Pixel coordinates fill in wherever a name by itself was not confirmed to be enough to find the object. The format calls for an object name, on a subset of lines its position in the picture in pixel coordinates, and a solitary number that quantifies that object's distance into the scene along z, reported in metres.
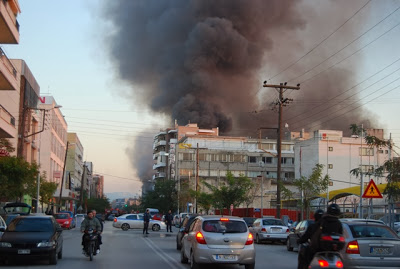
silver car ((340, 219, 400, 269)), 11.61
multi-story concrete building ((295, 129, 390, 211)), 75.50
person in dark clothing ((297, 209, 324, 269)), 9.32
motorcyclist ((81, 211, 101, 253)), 17.33
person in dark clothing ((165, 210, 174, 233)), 42.56
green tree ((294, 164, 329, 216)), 39.69
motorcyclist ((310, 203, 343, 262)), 8.95
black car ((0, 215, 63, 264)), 15.20
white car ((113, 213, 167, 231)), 43.94
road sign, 20.88
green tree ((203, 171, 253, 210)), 51.67
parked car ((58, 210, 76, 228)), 50.71
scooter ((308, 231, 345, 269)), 8.55
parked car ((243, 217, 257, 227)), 37.16
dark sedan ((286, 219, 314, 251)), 21.36
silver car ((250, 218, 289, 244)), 28.31
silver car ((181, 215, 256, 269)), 13.66
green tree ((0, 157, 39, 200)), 34.72
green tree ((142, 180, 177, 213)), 85.00
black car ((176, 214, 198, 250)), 21.11
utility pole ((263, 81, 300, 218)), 35.66
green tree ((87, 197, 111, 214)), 129.00
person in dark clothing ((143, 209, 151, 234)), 35.66
